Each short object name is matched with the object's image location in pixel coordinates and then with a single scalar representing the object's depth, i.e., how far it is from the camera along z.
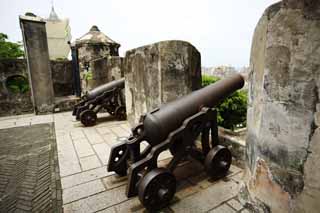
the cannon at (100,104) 4.90
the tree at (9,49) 16.00
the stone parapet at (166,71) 2.80
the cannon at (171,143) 1.83
